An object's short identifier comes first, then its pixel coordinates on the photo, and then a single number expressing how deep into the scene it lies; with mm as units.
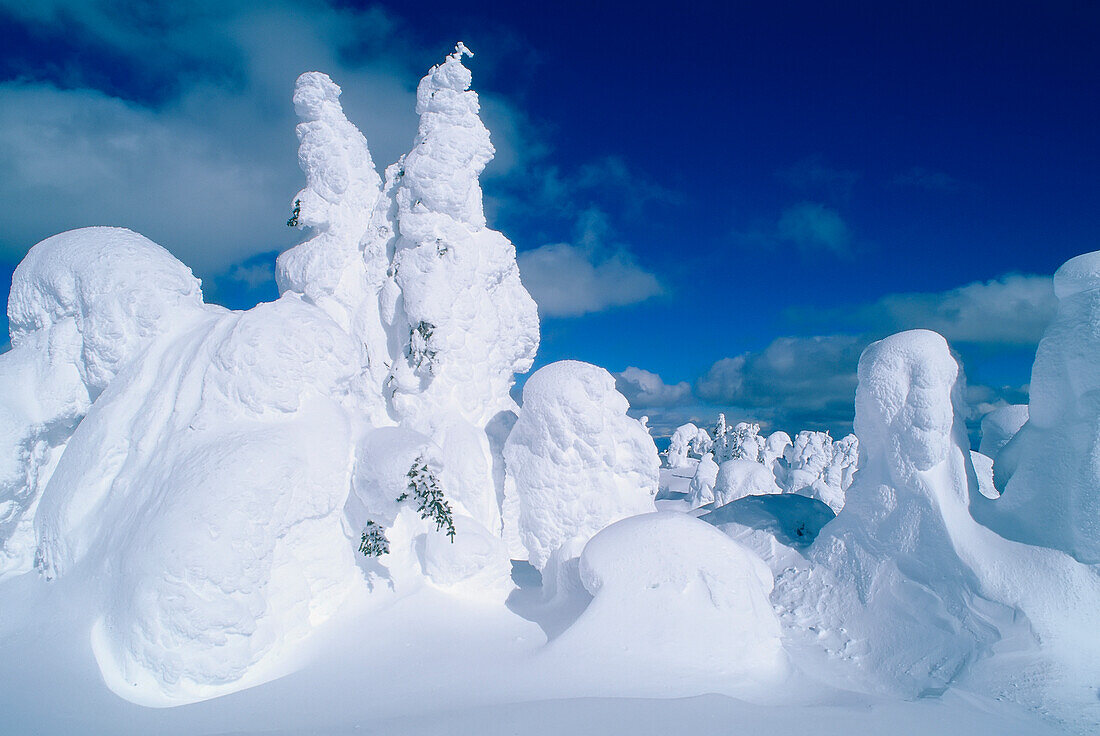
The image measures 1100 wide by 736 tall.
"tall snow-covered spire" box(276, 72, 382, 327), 15852
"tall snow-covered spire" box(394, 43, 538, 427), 14906
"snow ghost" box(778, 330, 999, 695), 9602
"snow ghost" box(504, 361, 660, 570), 14164
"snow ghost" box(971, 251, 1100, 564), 9172
